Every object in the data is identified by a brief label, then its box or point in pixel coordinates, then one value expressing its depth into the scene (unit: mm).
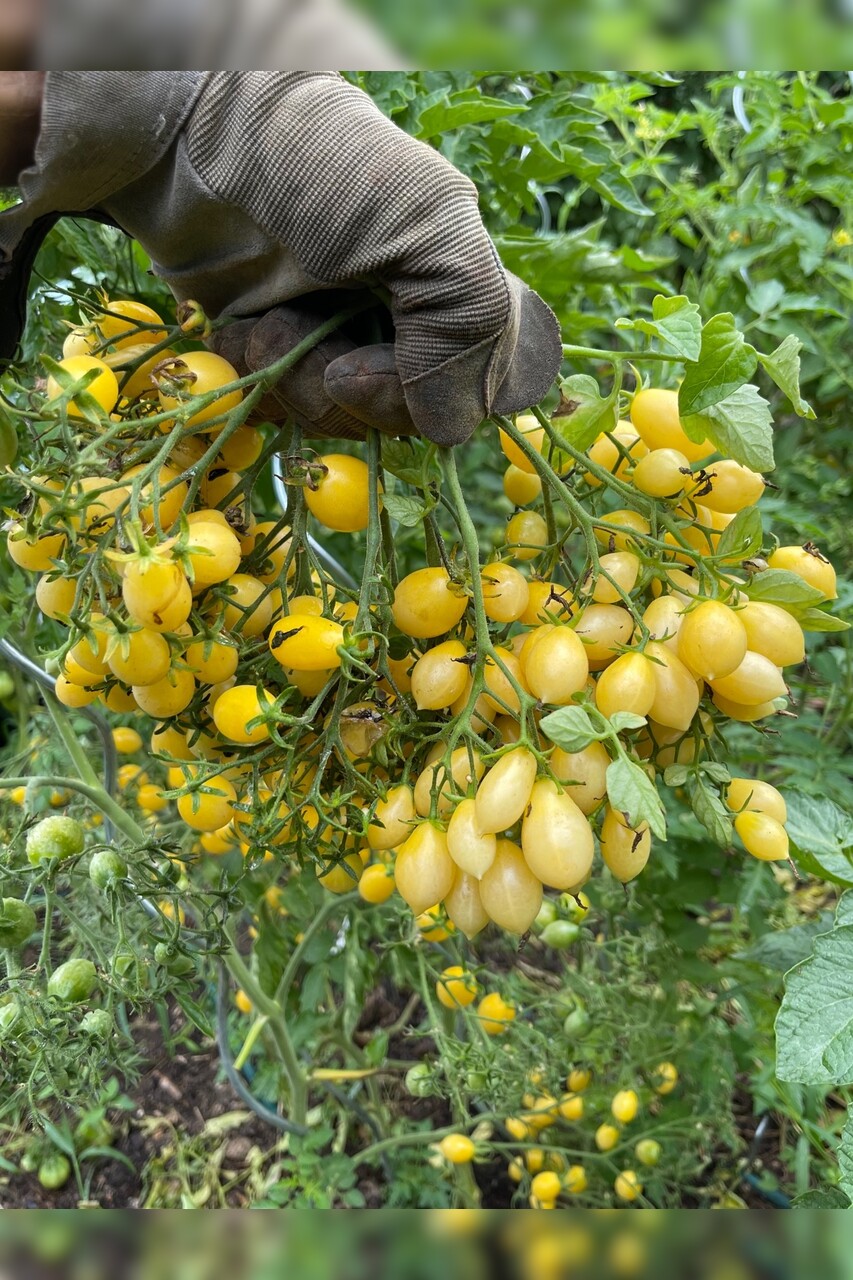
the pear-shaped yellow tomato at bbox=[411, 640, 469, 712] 499
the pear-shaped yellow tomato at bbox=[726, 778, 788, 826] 534
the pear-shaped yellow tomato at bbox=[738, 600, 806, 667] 503
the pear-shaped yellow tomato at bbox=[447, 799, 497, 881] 464
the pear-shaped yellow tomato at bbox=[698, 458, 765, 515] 543
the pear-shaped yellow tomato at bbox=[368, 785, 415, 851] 531
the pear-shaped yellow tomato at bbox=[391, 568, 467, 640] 504
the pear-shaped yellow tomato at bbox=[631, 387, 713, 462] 552
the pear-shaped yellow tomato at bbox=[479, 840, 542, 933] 477
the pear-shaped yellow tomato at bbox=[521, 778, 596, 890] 455
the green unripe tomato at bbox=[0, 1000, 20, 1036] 571
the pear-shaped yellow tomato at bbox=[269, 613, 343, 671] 466
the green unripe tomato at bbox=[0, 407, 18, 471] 497
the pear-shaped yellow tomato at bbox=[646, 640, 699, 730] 491
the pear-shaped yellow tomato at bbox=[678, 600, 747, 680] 475
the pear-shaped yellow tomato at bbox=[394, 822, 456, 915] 494
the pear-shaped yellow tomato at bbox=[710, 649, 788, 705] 499
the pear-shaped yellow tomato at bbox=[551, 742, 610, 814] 478
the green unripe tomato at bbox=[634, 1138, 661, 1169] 1204
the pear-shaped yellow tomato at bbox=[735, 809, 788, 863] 524
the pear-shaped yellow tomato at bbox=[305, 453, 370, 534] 503
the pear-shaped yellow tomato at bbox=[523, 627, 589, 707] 468
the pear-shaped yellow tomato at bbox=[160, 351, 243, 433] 470
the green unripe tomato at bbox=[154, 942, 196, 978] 608
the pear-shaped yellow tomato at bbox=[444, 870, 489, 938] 508
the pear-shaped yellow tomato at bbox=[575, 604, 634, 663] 514
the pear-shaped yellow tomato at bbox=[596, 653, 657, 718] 472
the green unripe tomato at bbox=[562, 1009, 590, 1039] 1137
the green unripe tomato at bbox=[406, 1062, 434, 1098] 1056
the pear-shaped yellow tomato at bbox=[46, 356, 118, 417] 449
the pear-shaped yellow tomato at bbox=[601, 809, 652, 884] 496
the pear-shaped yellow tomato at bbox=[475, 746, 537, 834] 450
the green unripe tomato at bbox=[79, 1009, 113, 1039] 577
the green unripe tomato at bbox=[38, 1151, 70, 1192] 1495
